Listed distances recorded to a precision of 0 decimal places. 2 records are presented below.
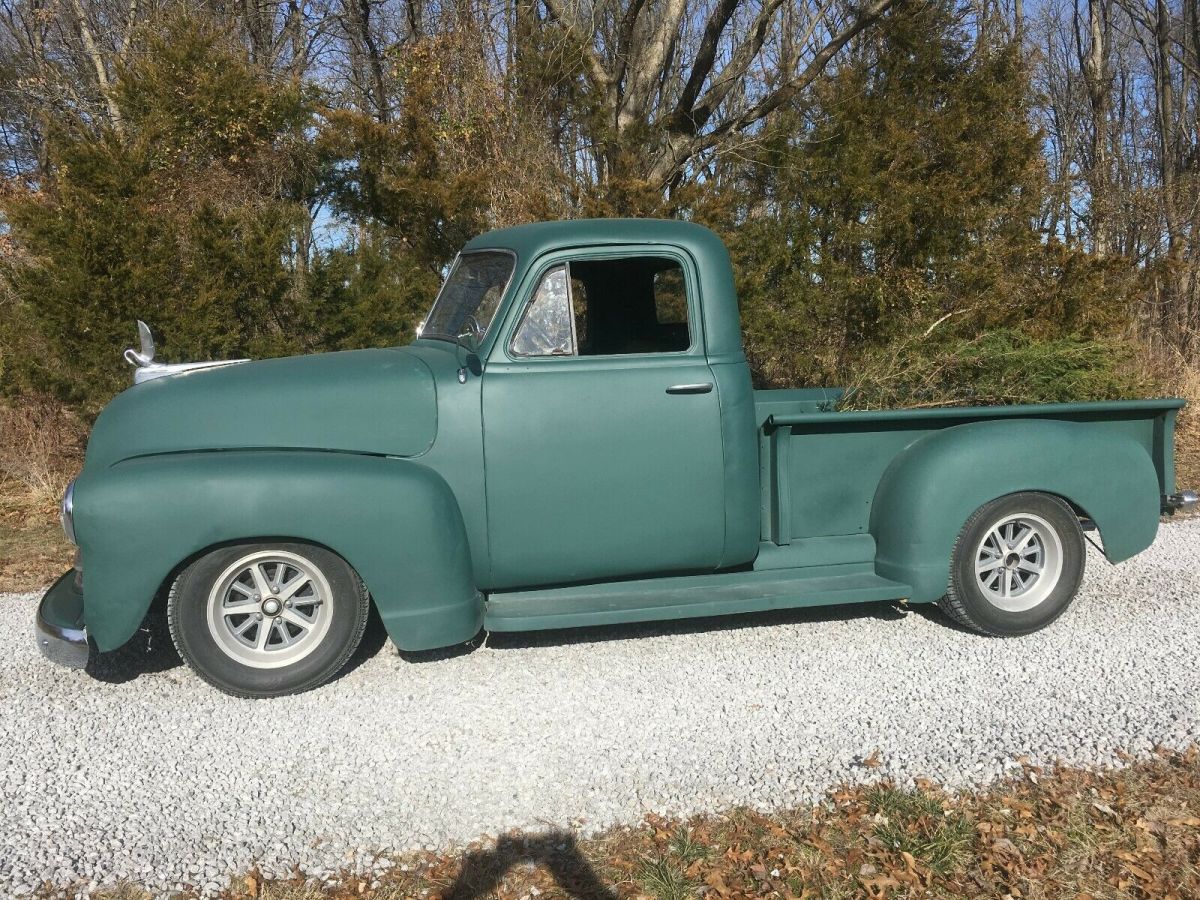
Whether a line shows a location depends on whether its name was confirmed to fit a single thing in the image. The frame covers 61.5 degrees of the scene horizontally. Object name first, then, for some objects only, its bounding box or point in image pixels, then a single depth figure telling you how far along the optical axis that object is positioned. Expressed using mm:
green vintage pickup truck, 4066
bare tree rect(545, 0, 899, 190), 10984
